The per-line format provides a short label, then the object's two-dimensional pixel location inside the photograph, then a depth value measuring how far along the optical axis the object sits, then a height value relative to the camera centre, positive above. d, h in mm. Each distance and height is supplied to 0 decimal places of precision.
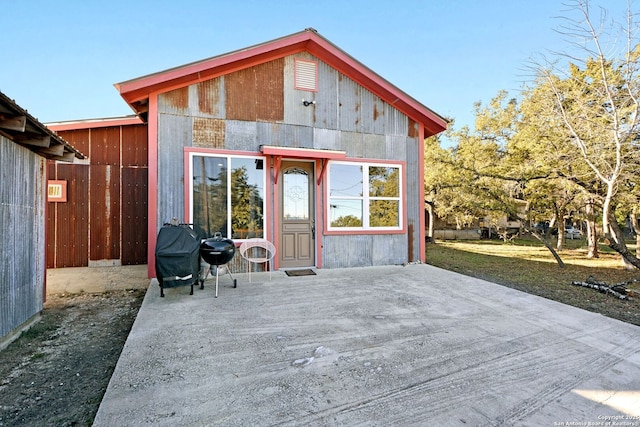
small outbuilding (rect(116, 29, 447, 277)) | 5383 +1197
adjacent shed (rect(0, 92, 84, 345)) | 3146 +39
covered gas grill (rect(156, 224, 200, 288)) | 4047 -582
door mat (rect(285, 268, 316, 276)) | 5715 -1131
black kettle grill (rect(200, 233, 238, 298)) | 4438 -560
